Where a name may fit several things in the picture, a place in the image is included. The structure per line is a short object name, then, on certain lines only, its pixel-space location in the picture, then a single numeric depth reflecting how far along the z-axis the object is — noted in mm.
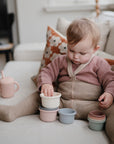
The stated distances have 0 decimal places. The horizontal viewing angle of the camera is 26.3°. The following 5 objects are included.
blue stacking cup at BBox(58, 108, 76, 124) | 1229
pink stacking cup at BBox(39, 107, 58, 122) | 1259
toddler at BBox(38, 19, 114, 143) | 1284
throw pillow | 1635
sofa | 1071
